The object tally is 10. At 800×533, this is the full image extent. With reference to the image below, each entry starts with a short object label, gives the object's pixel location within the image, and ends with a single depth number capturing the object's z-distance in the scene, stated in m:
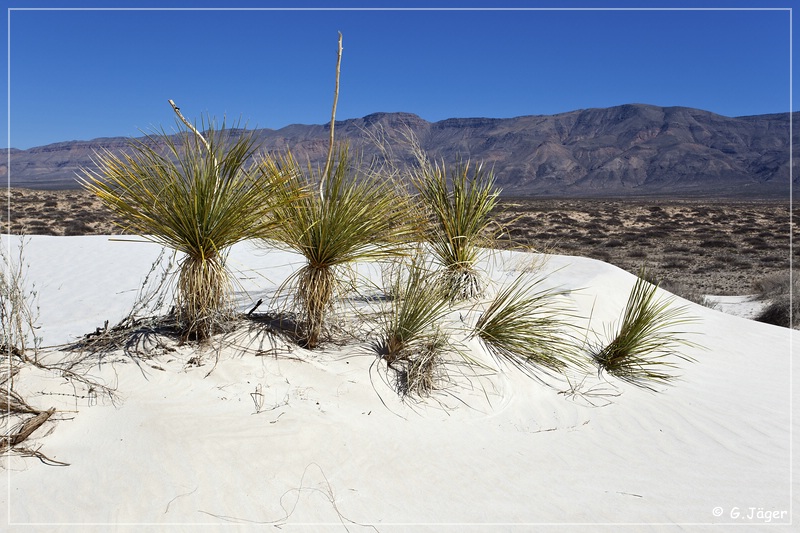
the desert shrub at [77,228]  21.09
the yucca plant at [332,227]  4.35
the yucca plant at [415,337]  4.30
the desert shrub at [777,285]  11.65
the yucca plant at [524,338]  5.12
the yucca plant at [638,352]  5.54
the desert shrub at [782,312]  10.62
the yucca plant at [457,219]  6.34
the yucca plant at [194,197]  3.95
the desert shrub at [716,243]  23.95
